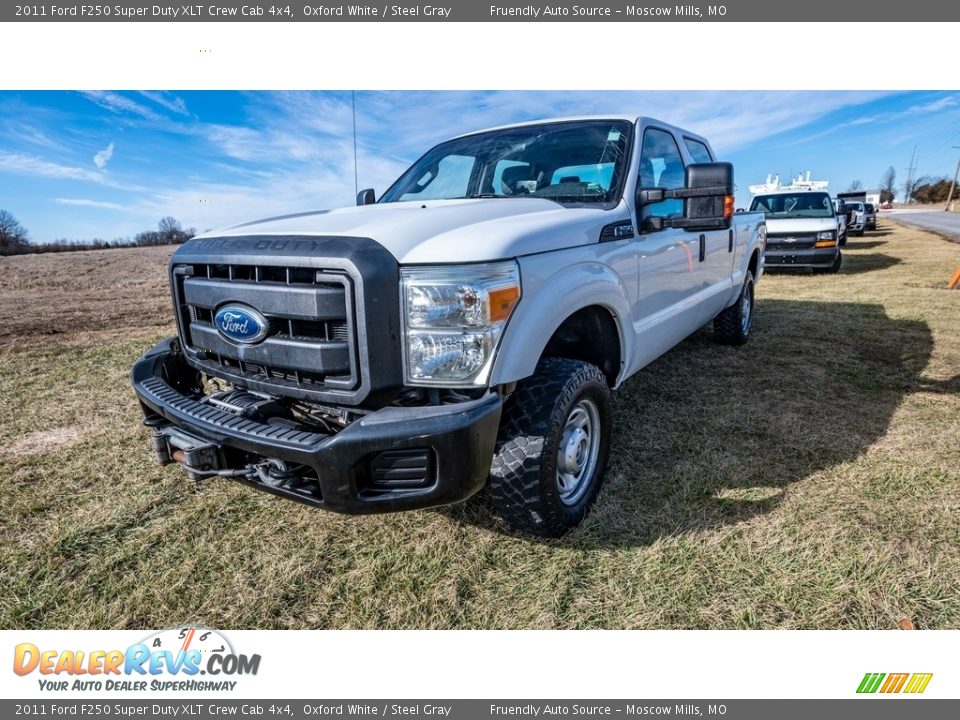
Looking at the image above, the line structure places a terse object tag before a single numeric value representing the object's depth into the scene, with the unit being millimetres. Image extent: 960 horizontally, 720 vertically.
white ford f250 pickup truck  1985
